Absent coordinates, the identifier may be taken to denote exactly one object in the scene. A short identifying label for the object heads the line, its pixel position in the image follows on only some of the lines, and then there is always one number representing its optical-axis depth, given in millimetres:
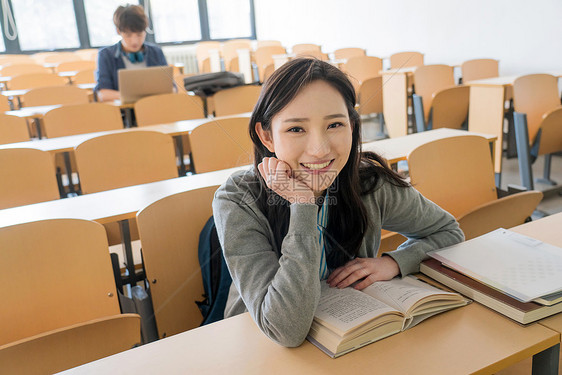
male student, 3533
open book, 814
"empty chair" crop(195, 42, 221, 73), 8037
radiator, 8812
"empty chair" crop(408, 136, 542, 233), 1749
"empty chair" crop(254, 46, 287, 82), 6973
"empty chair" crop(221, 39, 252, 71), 7645
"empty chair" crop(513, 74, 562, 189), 3004
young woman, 896
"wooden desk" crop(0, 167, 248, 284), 1623
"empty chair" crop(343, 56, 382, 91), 5361
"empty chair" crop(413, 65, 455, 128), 4168
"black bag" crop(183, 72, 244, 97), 3277
